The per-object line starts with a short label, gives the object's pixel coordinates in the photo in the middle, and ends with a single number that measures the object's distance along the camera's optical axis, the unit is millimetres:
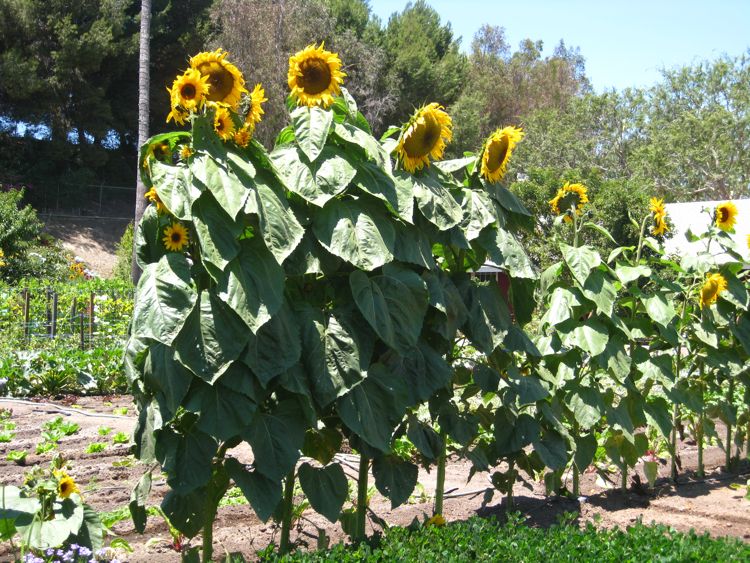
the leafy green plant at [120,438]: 6055
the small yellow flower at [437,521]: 3300
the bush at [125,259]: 20344
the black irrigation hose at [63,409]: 7504
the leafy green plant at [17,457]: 5387
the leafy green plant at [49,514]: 2756
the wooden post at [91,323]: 10641
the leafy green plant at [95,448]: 5820
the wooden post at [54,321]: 10383
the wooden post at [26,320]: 10547
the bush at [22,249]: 18281
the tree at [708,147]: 31328
